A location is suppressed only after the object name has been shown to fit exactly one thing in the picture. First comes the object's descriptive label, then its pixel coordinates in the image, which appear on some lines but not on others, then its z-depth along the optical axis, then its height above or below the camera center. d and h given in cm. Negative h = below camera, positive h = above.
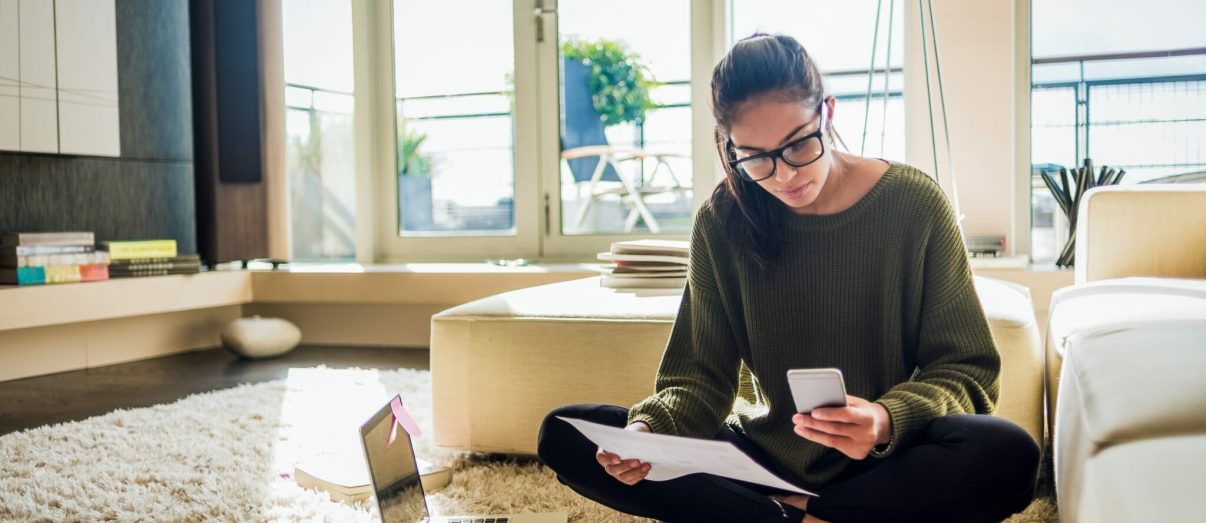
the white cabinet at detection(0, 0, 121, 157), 336 +57
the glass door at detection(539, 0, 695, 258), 421 +45
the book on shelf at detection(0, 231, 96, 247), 333 -3
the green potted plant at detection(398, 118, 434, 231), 461 +22
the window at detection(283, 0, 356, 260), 462 +48
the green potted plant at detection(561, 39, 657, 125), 427 +65
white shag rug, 176 -52
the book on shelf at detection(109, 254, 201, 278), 367 -15
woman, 119 -17
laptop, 147 -41
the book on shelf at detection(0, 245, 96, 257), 332 -7
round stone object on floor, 384 -45
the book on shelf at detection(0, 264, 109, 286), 331 -16
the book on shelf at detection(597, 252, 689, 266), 243 -10
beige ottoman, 191 -28
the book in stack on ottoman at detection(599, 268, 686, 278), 242 -14
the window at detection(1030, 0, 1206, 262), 354 +49
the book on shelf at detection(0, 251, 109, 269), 332 -11
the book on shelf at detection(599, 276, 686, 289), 242 -16
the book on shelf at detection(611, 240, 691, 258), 244 -7
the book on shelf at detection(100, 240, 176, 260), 367 -8
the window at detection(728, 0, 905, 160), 386 +72
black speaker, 404 +51
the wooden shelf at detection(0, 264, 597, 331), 338 -25
